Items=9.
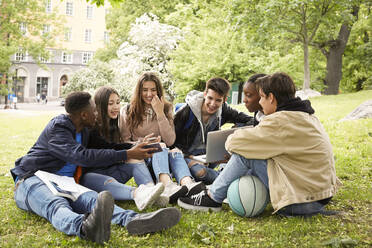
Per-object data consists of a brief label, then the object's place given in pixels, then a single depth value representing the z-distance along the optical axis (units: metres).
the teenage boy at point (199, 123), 5.13
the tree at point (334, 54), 21.44
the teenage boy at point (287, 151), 3.59
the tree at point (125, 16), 31.50
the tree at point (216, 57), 20.39
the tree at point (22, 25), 32.31
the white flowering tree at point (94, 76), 32.06
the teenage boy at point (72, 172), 3.29
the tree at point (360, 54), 23.24
